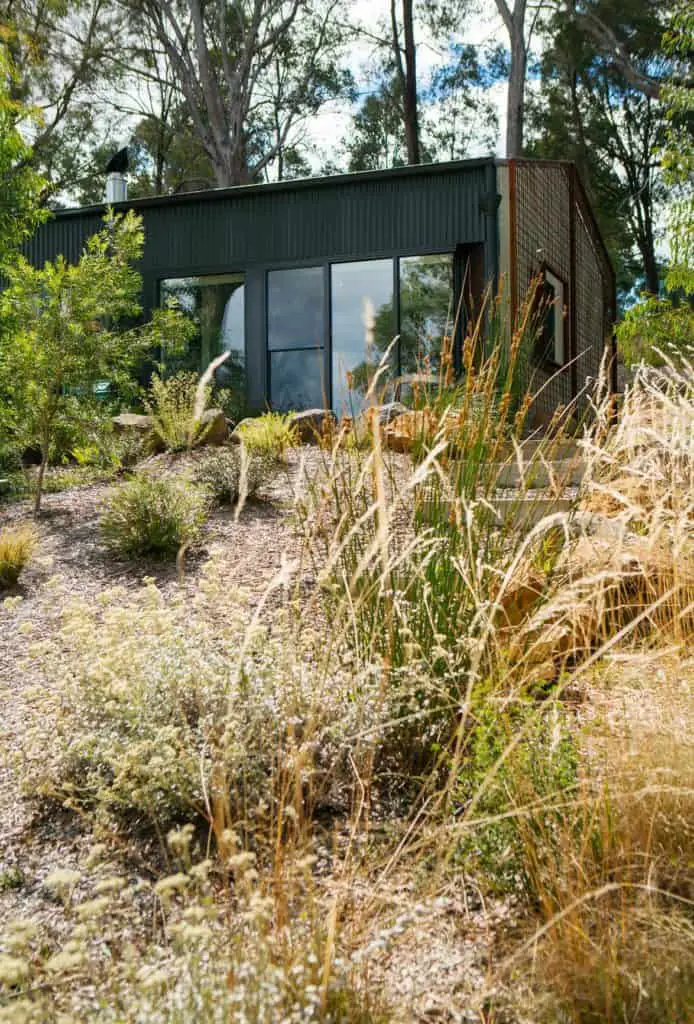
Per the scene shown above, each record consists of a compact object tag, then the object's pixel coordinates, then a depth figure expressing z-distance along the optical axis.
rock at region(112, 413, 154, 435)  7.98
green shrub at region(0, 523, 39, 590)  4.58
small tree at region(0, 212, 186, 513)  6.26
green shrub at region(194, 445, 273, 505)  5.68
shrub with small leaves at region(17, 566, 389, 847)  2.22
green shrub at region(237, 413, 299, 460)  6.48
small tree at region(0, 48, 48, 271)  6.86
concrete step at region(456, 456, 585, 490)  5.39
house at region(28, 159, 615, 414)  10.14
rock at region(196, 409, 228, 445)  7.92
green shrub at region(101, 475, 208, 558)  4.87
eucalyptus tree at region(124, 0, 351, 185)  16.70
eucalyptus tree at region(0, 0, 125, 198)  17.59
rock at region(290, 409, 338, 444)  8.55
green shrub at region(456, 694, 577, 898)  1.91
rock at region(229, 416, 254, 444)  7.61
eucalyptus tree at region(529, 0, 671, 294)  19.03
